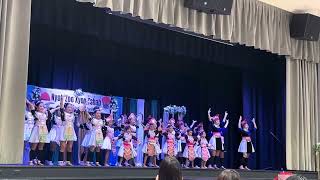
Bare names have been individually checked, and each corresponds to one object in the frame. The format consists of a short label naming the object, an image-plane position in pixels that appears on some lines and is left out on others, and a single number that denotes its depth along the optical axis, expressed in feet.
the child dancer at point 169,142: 24.29
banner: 20.81
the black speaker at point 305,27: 21.09
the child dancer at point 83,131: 21.31
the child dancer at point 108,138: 21.49
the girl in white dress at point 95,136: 21.08
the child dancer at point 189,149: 25.03
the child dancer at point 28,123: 19.24
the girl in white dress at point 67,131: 20.31
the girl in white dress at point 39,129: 19.33
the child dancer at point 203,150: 25.46
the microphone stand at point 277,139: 24.82
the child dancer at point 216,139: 25.93
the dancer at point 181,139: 25.04
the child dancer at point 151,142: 23.26
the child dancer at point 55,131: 20.21
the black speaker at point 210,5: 16.88
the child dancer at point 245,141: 26.13
